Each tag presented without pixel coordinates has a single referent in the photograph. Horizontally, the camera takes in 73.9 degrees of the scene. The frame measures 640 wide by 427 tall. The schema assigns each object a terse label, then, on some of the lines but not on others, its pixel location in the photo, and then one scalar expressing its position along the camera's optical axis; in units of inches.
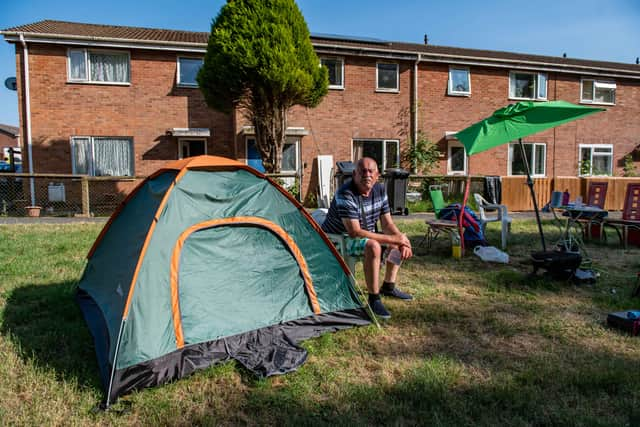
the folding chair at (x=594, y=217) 285.8
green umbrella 214.2
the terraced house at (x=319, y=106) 489.4
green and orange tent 111.7
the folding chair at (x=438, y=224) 254.8
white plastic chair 279.7
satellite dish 520.1
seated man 156.3
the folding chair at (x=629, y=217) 278.7
